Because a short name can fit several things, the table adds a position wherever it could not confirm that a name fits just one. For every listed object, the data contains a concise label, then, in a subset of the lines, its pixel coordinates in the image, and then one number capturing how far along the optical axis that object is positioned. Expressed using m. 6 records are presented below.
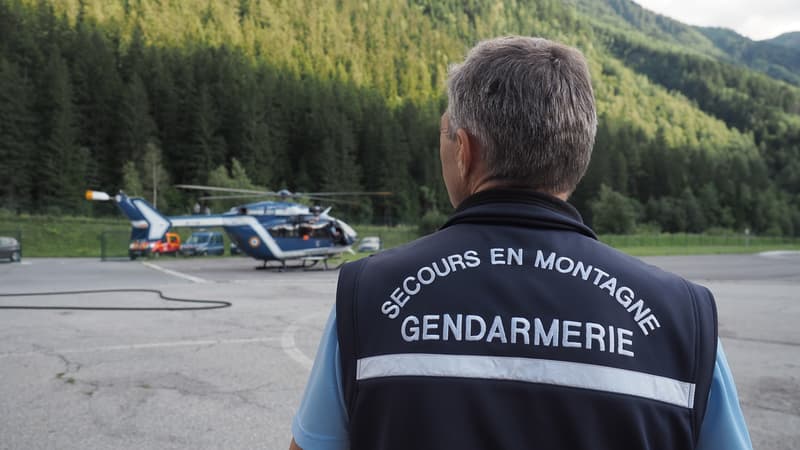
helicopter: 20.30
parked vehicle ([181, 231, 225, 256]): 33.31
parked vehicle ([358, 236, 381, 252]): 36.44
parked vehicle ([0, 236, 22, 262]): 24.92
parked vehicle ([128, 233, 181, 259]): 27.69
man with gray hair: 1.05
